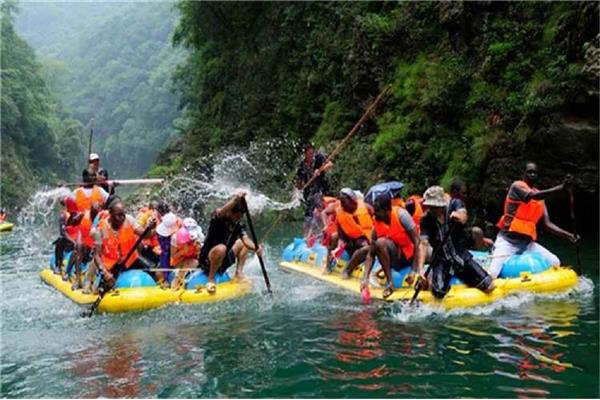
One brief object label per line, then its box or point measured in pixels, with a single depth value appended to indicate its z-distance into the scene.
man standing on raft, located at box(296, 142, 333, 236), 12.36
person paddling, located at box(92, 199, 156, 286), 9.08
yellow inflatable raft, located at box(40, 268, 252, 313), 8.70
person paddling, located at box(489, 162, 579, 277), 8.66
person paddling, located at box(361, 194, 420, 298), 8.37
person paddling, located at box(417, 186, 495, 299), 7.87
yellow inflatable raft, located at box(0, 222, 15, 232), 25.10
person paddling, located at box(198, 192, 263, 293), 8.93
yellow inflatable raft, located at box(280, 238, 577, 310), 7.84
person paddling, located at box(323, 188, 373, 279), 9.52
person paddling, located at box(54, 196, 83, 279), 11.02
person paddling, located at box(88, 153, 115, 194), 11.66
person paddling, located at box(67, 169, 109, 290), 10.22
